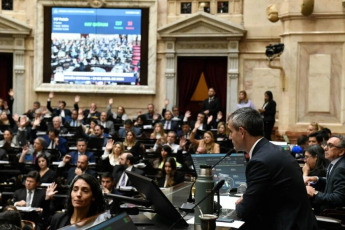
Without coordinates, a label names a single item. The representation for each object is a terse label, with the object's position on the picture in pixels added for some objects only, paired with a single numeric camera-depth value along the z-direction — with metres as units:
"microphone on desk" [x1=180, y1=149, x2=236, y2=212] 4.55
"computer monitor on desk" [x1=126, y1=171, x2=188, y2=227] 4.17
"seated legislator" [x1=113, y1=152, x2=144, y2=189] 10.82
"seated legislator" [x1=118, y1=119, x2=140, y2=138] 15.60
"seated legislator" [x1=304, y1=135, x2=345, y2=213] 6.17
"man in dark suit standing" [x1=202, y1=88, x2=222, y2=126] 18.45
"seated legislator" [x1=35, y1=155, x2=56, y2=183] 10.80
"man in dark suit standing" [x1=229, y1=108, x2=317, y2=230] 3.91
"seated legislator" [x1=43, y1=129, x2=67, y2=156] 14.23
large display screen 20.38
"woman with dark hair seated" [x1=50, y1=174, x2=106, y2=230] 4.48
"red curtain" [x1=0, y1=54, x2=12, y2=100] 21.33
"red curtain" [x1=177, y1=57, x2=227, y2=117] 20.56
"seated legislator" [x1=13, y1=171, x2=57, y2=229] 9.01
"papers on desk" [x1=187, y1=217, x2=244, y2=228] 4.25
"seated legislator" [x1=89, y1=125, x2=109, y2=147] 15.54
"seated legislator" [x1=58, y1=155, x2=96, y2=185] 10.47
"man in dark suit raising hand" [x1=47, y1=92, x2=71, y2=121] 19.01
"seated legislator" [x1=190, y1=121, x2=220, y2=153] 12.31
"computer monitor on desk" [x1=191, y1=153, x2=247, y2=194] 5.86
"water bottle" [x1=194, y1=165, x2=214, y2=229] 4.51
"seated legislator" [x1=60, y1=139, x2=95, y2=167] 12.65
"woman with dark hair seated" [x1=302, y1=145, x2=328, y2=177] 7.67
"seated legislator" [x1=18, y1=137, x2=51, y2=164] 13.01
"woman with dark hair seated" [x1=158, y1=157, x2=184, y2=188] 10.06
